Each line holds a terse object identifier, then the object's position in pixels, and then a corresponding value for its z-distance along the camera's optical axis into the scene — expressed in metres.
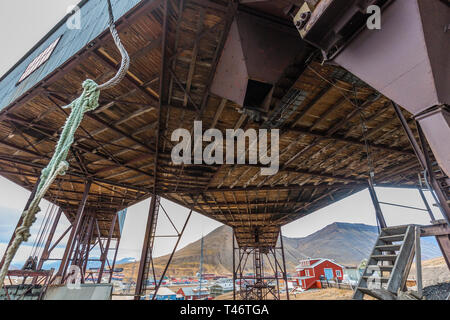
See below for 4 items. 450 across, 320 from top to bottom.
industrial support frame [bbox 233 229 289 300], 17.33
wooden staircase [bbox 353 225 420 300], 3.38
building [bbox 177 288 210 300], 32.72
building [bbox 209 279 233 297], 37.62
